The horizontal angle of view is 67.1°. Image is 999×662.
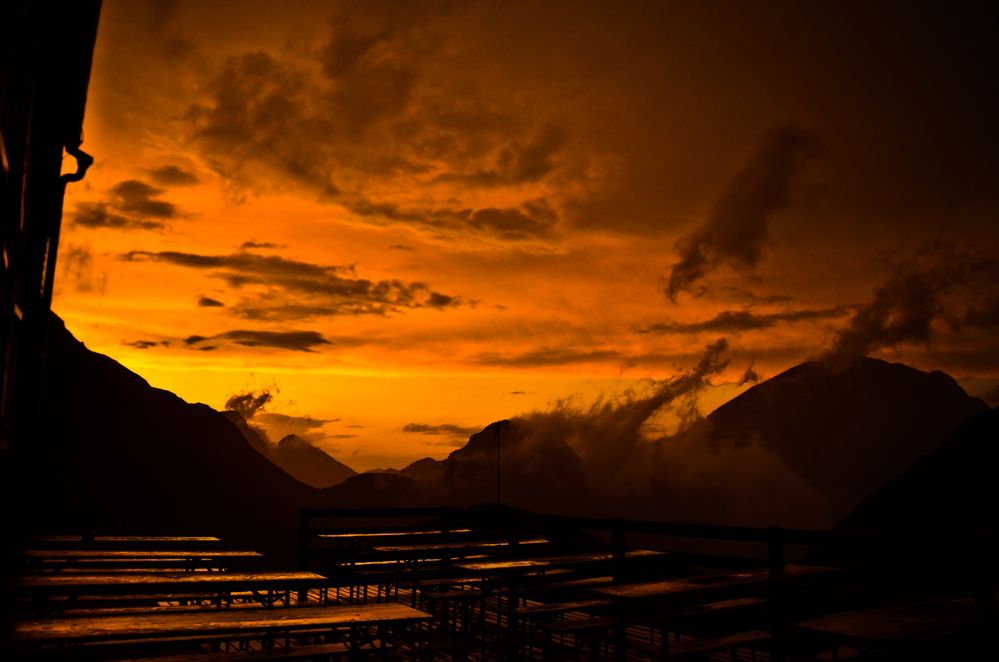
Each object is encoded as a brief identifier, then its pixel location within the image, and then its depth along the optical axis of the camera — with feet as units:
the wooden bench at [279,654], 13.28
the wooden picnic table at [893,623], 12.89
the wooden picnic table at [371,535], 30.99
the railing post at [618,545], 24.47
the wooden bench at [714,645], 14.21
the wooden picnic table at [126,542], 28.14
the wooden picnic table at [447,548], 26.97
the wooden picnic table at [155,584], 15.74
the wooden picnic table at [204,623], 11.43
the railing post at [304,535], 32.99
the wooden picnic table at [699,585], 16.46
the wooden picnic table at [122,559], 21.91
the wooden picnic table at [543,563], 21.21
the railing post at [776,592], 17.62
